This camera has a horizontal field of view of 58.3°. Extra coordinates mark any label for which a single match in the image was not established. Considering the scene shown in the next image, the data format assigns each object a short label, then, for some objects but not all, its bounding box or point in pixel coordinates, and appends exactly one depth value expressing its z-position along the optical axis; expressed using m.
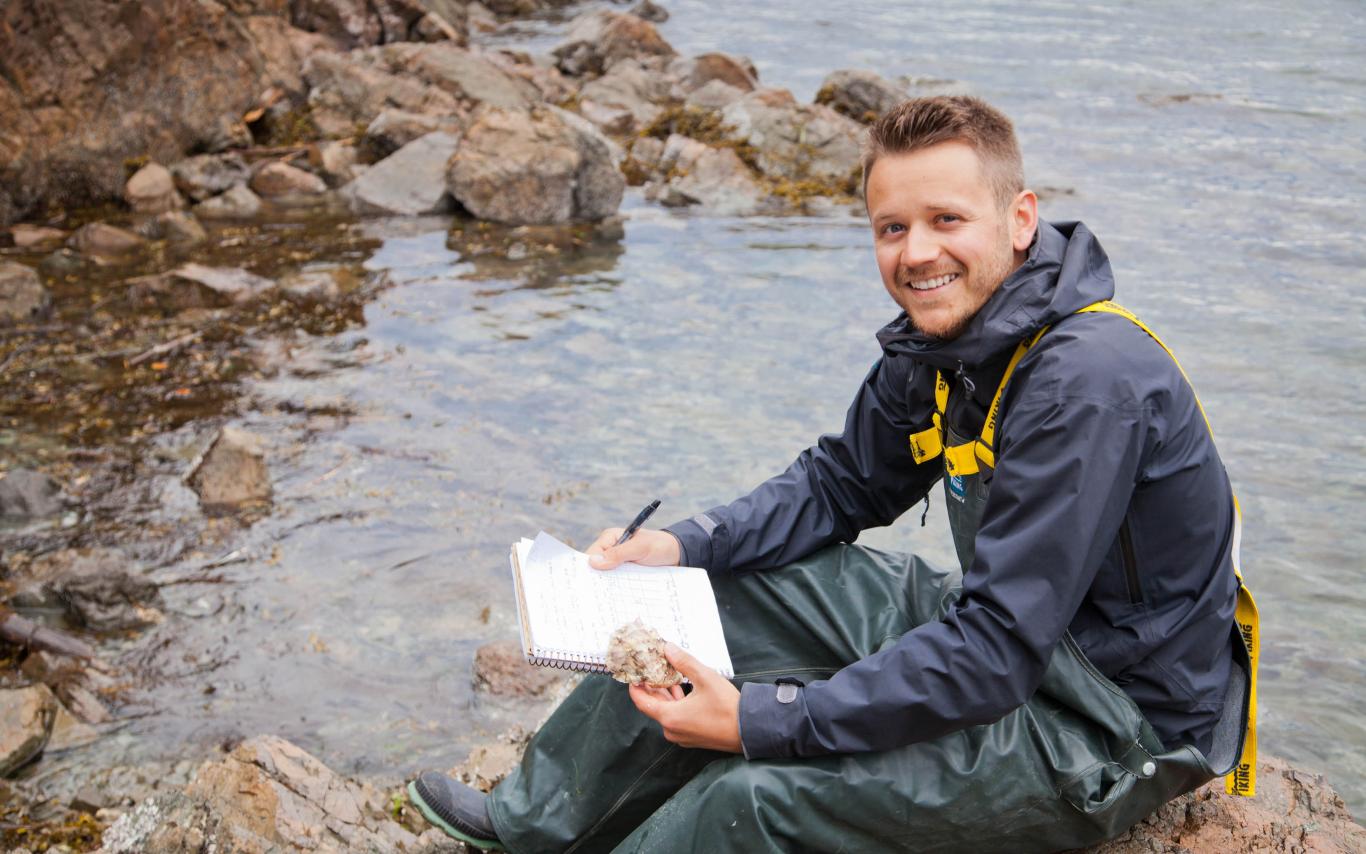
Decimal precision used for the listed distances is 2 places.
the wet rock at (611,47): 20.81
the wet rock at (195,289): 10.25
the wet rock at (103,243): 11.35
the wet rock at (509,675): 5.50
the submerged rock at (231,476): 7.03
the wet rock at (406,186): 13.27
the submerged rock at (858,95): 16.59
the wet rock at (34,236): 11.60
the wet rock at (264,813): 3.54
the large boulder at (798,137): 14.88
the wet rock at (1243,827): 3.17
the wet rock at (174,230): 12.02
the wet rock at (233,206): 12.89
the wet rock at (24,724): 4.77
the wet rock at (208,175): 13.31
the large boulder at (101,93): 12.17
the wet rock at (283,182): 13.70
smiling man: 2.67
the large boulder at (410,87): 15.65
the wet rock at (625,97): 16.77
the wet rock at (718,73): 18.77
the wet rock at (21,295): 9.70
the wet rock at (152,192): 12.78
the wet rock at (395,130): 14.41
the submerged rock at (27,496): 6.77
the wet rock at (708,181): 13.84
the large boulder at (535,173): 12.73
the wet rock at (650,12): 26.64
